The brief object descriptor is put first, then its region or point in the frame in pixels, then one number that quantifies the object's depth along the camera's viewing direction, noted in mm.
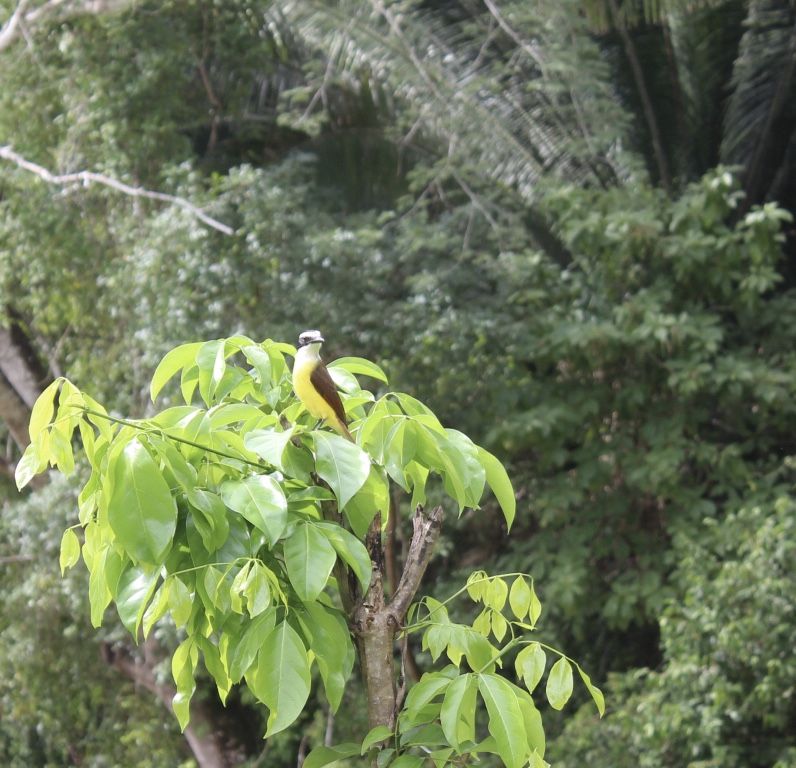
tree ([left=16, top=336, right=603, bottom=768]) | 8174
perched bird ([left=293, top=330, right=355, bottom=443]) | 8643
